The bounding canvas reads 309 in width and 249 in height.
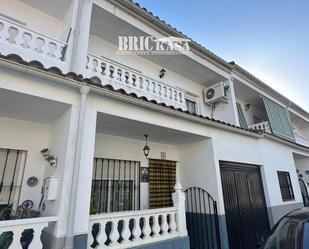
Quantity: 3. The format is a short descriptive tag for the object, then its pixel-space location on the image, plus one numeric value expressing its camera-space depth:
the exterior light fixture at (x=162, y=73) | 8.39
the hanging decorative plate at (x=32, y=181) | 4.23
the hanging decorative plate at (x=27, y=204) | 4.07
